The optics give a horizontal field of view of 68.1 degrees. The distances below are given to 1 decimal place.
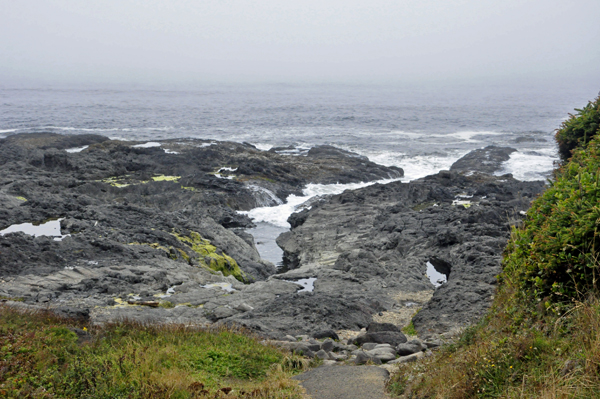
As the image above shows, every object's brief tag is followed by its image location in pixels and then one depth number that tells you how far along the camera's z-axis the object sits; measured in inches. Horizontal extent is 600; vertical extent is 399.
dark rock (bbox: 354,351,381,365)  335.0
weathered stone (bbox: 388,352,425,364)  325.4
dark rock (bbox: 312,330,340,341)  417.1
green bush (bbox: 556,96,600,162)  470.0
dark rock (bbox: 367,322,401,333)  420.8
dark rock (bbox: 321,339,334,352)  372.8
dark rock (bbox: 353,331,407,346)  392.2
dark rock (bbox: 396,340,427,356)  352.8
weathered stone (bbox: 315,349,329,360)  349.0
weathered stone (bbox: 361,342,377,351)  378.0
